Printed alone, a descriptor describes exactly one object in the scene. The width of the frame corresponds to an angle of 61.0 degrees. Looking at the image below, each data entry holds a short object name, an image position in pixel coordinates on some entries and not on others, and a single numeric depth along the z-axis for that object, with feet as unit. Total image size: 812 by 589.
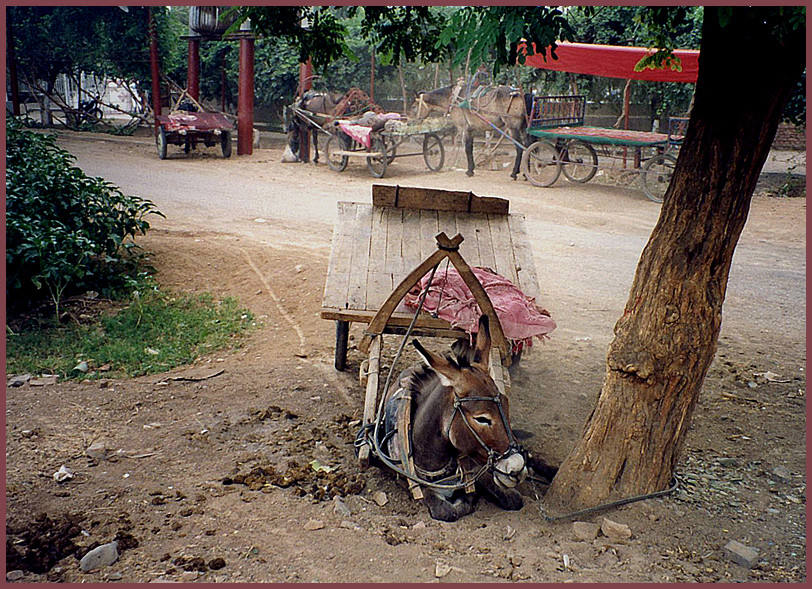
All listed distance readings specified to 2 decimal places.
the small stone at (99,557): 9.19
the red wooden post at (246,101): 51.21
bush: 19.16
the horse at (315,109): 50.21
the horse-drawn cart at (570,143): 40.10
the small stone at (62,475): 11.60
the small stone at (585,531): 10.44
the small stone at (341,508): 10.94
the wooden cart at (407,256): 12.88
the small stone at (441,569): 9.41
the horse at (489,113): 45.78
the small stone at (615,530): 10.37
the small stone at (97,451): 12.59
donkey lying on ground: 10.23
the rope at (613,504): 11.05
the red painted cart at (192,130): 48.29
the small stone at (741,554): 9.79
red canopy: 35.40
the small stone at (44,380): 15.71
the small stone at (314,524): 10.43
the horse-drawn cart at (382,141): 45.01
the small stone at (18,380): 15.61
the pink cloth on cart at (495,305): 13.05
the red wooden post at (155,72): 54.19
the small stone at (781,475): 12.39
